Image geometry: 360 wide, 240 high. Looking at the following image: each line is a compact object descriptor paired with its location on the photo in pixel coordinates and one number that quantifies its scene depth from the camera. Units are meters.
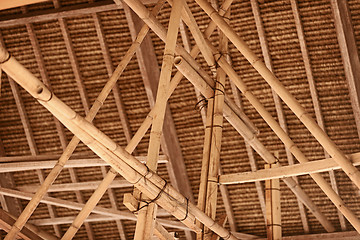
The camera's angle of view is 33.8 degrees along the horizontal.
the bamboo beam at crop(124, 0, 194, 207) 7.20
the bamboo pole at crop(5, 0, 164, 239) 5.70
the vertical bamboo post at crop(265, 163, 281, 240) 5.79
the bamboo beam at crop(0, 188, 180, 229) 7.06
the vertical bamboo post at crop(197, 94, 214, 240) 5.45
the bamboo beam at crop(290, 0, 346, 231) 6.85
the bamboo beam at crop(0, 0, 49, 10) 3.62
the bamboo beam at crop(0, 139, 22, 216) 8.03
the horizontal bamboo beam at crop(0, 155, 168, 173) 6.59
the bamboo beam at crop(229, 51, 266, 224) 7.33
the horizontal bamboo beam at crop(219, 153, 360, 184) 4.89
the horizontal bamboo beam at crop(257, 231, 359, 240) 7.36
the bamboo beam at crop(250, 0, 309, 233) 6.95
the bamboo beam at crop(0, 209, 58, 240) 6.82
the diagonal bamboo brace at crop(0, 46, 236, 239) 3.44
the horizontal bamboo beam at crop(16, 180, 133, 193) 7.43
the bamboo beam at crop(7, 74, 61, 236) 7.71
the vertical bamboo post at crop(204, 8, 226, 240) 5.41
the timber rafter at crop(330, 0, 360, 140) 6.67
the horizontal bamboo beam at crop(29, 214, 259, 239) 7.64
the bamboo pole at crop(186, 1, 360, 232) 5.17
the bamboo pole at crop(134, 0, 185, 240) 4.25
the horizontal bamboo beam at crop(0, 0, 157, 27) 7.05
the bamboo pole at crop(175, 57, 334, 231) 5.43
